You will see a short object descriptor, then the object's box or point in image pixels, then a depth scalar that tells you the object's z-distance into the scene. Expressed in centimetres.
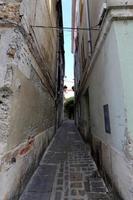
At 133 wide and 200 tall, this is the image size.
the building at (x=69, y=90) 3194
